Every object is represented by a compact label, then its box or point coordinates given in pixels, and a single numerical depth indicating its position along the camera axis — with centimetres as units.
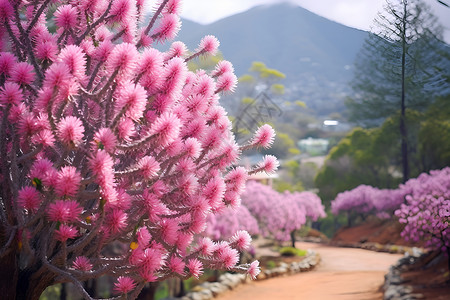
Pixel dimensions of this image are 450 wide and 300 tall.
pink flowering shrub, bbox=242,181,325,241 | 1769
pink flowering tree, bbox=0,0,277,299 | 258
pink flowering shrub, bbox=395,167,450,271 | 759
